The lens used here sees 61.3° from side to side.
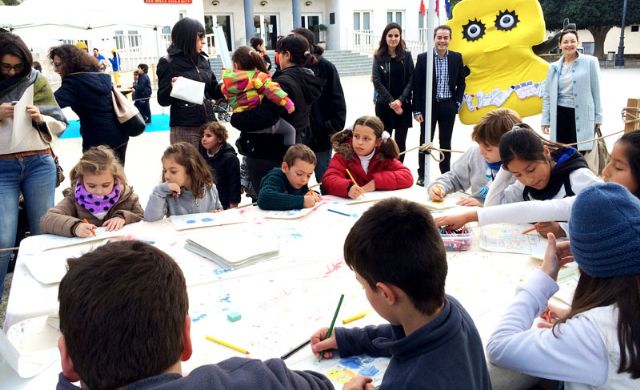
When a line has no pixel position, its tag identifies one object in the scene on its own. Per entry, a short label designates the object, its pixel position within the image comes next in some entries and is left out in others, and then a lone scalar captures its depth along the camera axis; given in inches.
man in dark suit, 201.5
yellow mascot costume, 222.5
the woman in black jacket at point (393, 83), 203.6
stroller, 406.6
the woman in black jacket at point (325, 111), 157.5
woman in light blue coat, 180.9
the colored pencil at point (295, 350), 52.8
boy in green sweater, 102.0
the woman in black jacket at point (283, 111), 129.9
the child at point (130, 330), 34.4
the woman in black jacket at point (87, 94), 132.2
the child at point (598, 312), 43.8
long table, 54.7
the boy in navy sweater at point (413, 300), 41.2
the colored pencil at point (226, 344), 54.0
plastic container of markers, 79.5
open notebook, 75.4
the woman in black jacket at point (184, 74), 141.1
